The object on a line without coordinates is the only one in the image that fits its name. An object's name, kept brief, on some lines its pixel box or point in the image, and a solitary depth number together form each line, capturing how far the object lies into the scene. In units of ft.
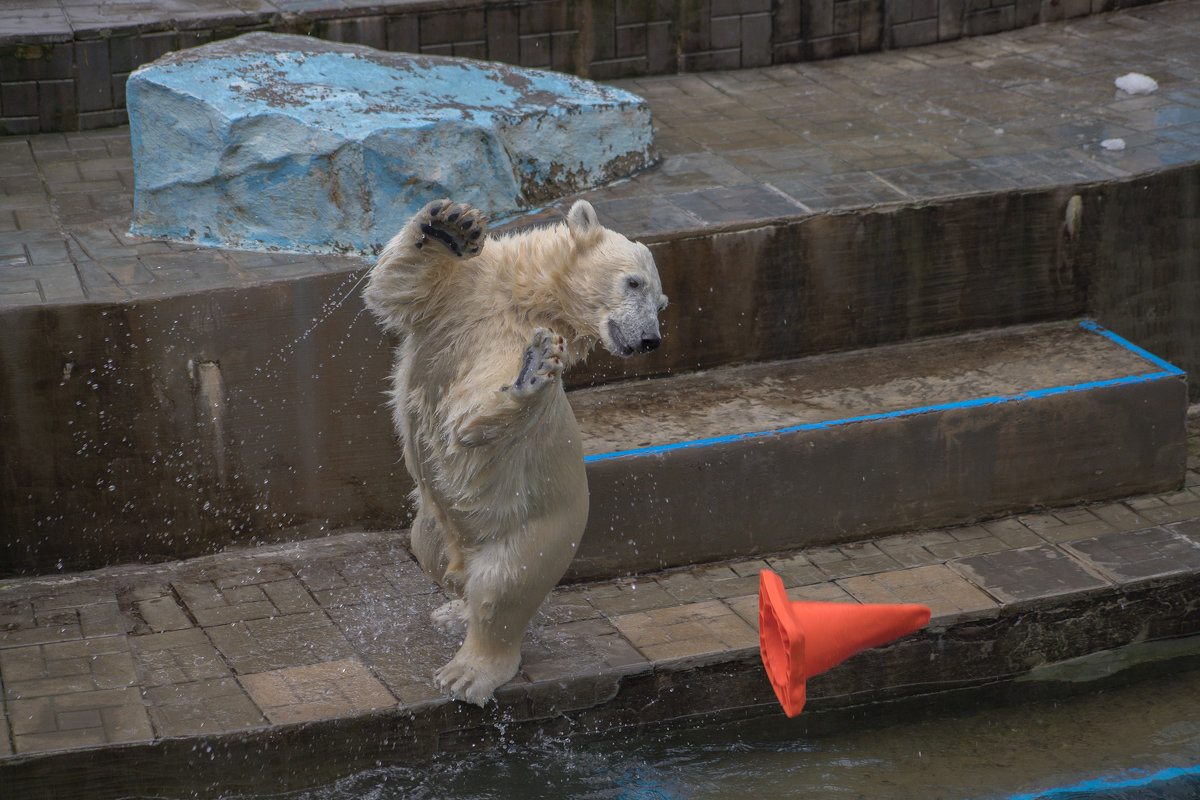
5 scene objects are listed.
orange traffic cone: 28.04
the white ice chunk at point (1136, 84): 53.06
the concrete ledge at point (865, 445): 36.88
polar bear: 26.68
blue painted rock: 38.78
